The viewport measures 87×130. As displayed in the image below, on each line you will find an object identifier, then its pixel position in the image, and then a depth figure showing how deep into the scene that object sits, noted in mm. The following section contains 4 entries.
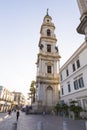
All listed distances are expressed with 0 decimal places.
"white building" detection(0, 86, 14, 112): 45606
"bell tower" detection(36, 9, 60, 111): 31453
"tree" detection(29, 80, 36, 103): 43375
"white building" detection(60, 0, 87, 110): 17750
